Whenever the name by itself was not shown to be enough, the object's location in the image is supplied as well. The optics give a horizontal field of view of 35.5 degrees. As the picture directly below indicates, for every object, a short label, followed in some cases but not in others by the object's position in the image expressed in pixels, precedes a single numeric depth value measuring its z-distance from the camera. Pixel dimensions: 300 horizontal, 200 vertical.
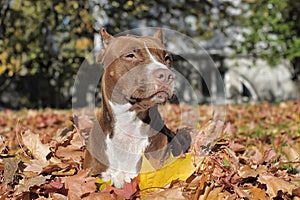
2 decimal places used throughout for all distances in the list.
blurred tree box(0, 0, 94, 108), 10.70
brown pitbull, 2.08
